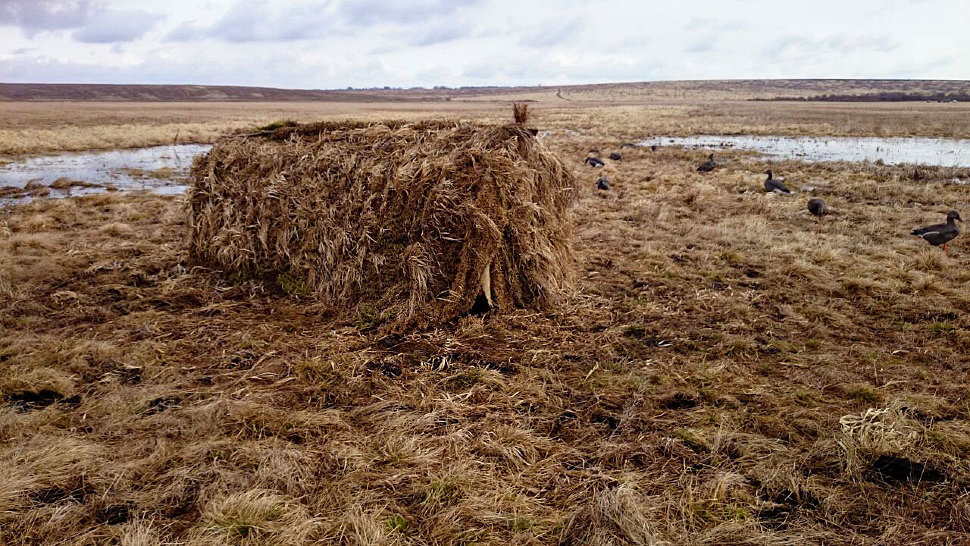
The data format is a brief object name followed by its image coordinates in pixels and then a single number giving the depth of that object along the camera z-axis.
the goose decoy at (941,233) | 9.48
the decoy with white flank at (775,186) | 14.78
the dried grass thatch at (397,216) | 6.42
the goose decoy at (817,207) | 12.21
